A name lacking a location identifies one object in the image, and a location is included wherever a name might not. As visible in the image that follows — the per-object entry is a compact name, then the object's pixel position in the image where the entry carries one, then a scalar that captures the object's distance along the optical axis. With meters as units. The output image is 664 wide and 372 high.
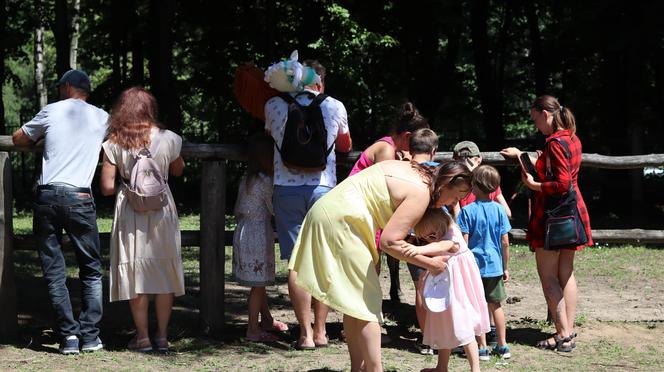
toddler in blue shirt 6.35
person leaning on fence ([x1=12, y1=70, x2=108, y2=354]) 6.14
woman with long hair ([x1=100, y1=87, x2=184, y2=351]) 6.23
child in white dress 6.59
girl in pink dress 5.30
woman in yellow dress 4.84
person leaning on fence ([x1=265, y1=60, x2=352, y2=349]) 6.34
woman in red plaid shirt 6.57
